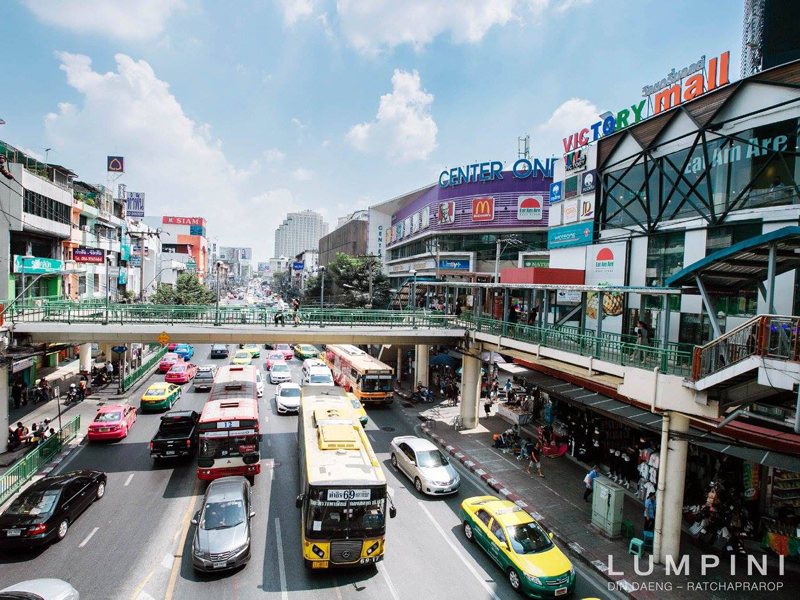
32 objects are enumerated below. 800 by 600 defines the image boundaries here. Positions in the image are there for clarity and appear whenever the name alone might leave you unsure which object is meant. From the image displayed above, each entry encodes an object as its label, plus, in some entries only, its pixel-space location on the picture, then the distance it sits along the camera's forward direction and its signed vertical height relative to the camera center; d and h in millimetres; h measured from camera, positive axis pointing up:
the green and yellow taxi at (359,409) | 24422 -6605
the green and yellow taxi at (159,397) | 28328 -7352
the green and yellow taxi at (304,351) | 48875 -7317
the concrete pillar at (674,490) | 13203 -5535
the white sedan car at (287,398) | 27766 -7039
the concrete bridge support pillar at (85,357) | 38375 -6818
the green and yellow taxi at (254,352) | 48891 -7693
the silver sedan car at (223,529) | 11828 -6686
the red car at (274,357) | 43156 -7287
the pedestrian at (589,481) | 17219 -6940
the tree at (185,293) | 51344 -1718
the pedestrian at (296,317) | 23391 -1744
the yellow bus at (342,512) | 11539 -5705
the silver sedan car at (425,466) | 17391 -7024
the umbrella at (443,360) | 34828 -5433
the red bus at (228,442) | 16766 -5872
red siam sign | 132400 +16362
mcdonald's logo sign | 47812 +8227
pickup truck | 19547 -6778
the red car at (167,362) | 41266 -7569
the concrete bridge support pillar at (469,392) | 26152 -5839
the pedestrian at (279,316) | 22603 -1727
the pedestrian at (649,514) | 14828 -6973
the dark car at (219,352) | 50562 -7850
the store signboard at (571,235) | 25859 +3272
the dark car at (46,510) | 12586 -6785
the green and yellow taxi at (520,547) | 11359 -6813
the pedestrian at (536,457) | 19730 -7040
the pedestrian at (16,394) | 28598 -7414
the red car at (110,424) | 22578 -7204
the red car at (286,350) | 49728 -7852
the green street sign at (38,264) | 28609 +570
